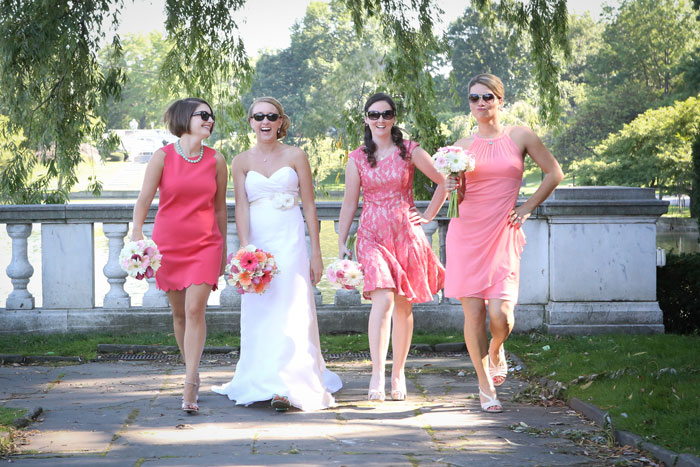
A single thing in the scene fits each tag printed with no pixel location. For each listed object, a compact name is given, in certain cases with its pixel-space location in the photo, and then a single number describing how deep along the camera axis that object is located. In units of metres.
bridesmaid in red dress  10.70
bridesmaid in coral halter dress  10.80
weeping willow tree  19.30
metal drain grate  14.28
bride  11.15
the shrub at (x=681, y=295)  16.52
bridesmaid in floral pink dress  11.34
